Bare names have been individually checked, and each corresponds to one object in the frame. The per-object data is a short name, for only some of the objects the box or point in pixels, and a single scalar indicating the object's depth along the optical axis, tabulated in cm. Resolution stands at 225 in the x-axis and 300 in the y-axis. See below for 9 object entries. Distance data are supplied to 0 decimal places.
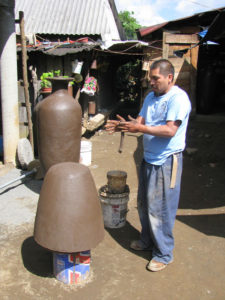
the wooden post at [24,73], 614
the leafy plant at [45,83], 738
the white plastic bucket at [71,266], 275
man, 278
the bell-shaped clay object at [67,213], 253
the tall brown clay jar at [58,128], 418
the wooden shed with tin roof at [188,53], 927
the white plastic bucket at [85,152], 654
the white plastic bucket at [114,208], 380
